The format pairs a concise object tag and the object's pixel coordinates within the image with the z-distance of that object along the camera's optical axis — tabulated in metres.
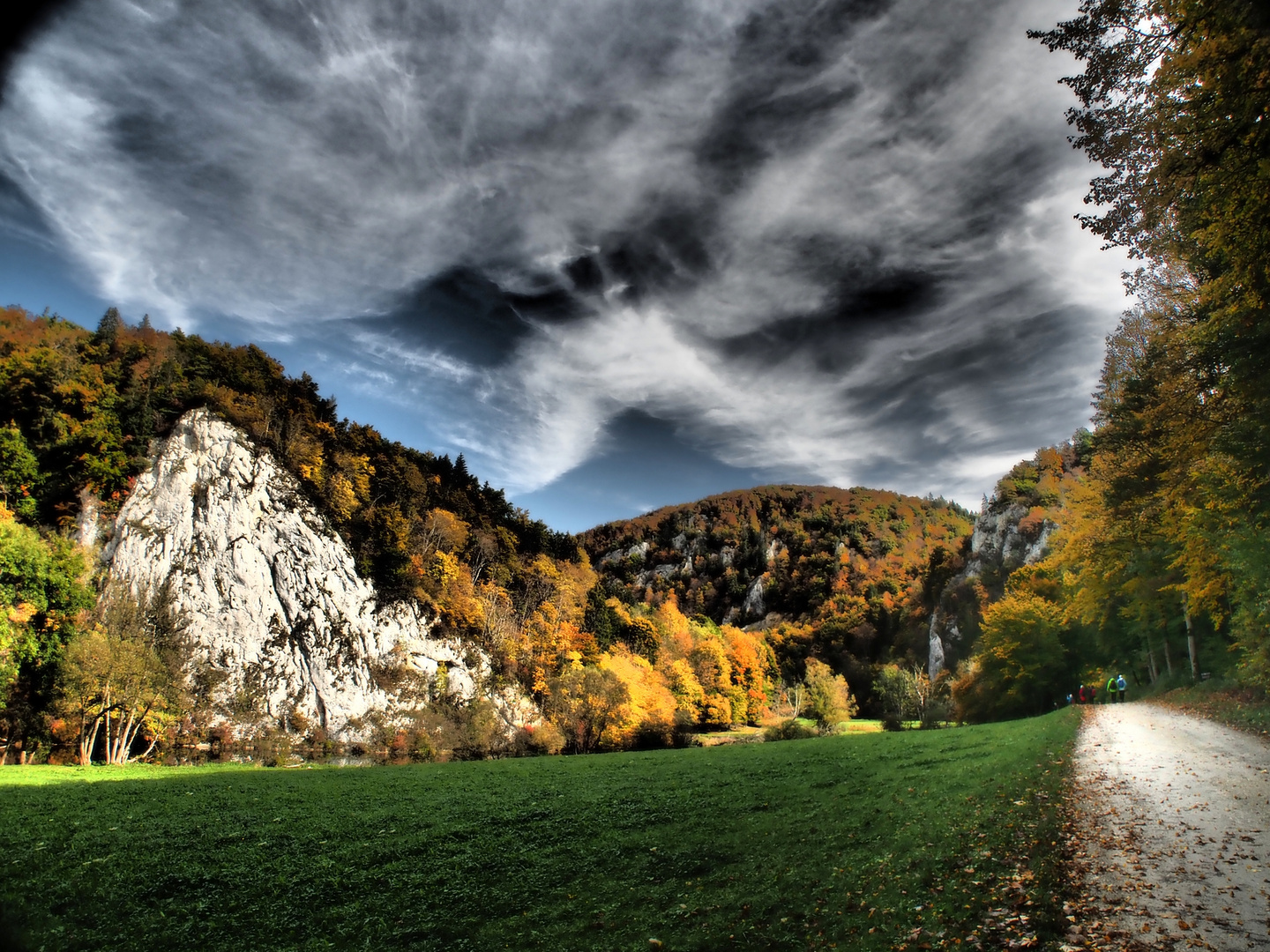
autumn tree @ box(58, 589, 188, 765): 28.62
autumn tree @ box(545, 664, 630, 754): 44.75
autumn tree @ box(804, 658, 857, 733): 56.97
